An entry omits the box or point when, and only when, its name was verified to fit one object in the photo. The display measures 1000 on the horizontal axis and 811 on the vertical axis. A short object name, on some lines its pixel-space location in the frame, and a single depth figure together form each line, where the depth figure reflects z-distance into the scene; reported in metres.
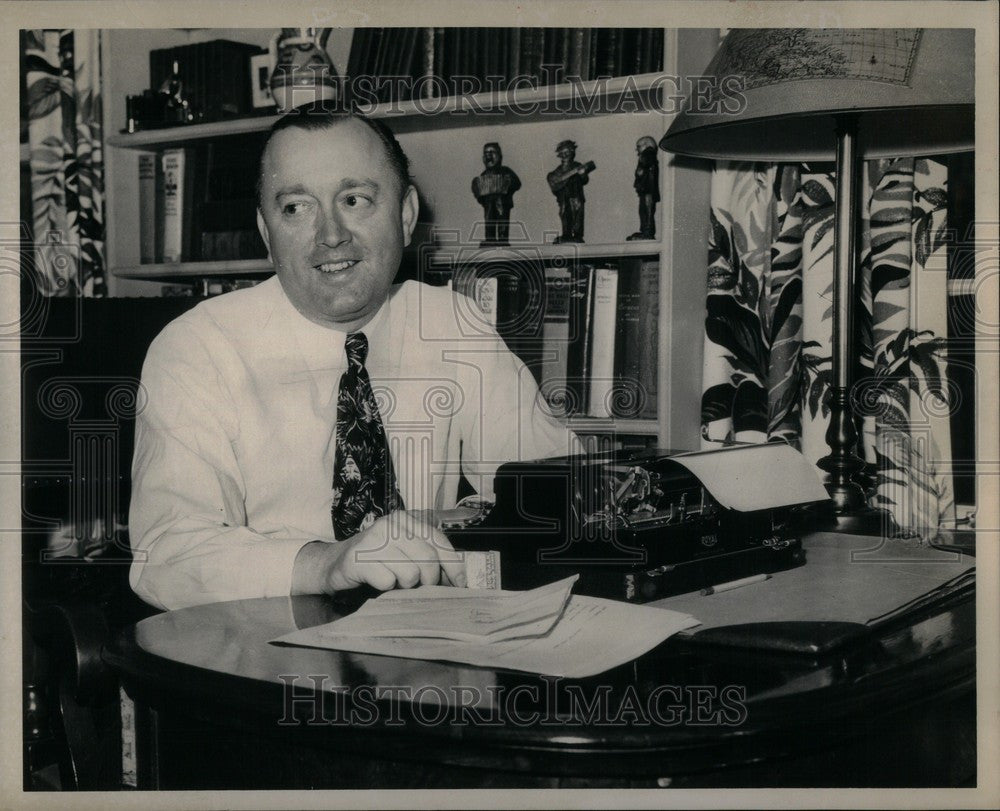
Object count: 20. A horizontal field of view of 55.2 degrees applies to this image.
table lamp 1.23
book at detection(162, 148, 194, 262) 2.05
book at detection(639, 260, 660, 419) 1.61
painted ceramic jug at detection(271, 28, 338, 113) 1.76
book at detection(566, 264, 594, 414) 1.60
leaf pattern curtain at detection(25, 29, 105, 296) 1.96
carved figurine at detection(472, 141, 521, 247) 1.71
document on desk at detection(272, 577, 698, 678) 0.77
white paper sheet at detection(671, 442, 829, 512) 1.05
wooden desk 0.69
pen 0.97
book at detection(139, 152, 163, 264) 2.09
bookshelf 1.61
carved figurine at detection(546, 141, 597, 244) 1.68
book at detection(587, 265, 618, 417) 1.60
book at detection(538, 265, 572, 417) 1.59
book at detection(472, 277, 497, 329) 1.62
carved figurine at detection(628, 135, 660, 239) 1.65
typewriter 0.95
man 1.33
